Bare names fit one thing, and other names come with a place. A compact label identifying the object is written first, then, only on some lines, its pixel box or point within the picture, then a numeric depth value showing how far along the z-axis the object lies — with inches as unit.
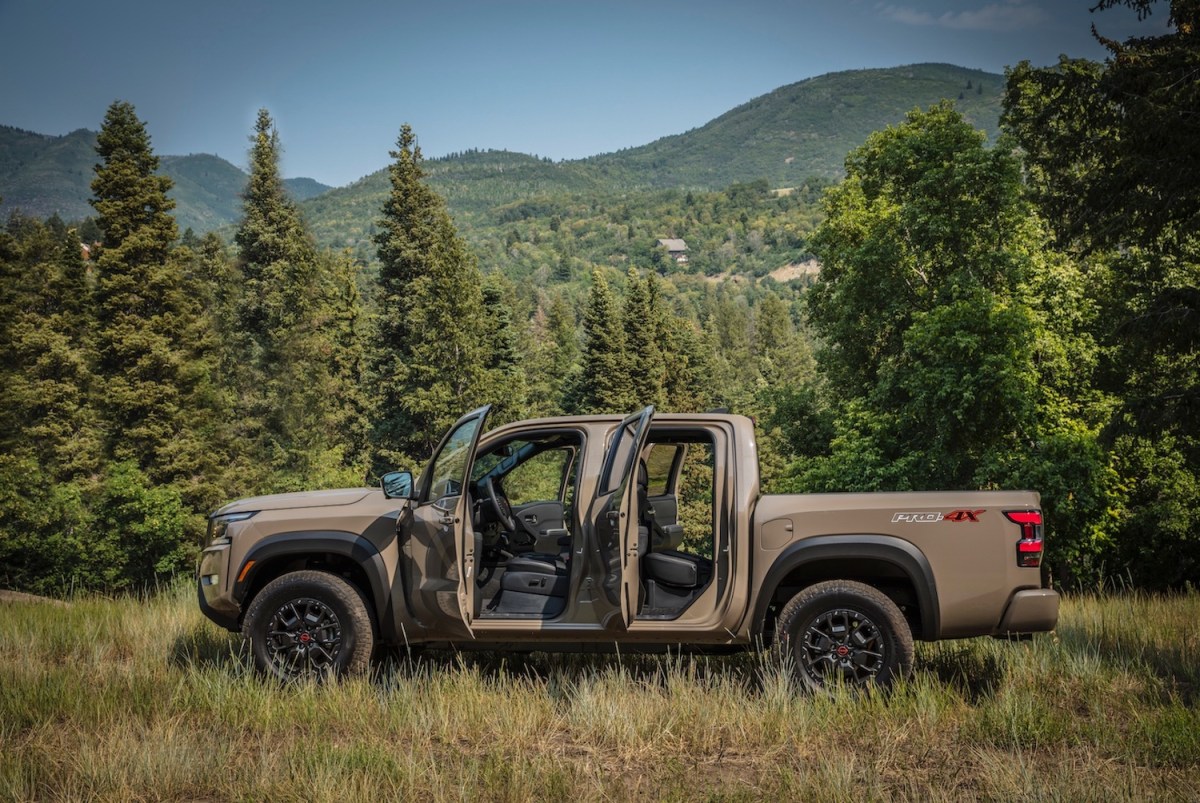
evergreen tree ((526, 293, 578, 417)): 2790.4
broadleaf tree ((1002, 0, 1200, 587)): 448.3
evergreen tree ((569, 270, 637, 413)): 1988.2
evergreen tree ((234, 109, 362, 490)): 1786.4
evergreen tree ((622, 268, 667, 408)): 2047.2
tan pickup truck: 255.1
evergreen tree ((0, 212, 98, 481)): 1413.6
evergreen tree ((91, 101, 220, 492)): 1341.0
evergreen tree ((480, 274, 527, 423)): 1870.1
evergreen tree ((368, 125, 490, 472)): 1736.0
